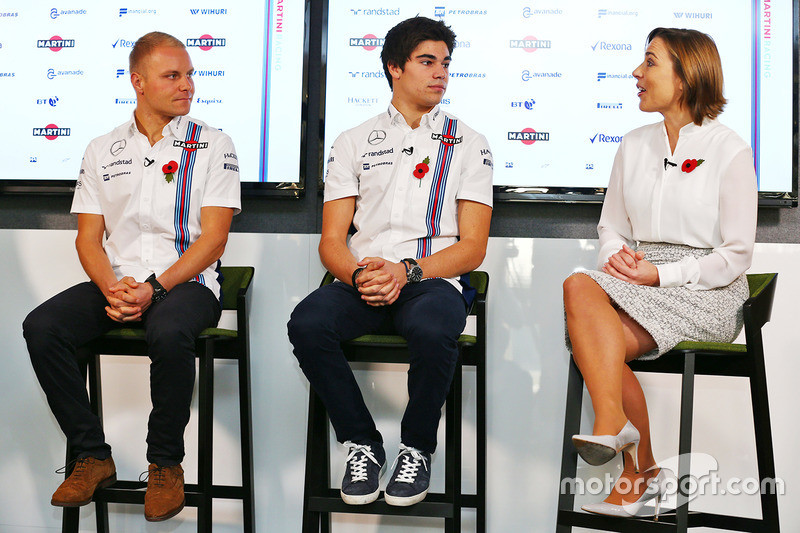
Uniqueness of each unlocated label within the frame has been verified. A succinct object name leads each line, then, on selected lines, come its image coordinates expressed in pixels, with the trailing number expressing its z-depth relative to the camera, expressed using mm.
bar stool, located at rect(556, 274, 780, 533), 5420
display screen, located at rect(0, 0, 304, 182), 6304
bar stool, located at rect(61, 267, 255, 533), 5645
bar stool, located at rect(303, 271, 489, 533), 5483
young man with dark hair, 5480
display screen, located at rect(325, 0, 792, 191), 6190
